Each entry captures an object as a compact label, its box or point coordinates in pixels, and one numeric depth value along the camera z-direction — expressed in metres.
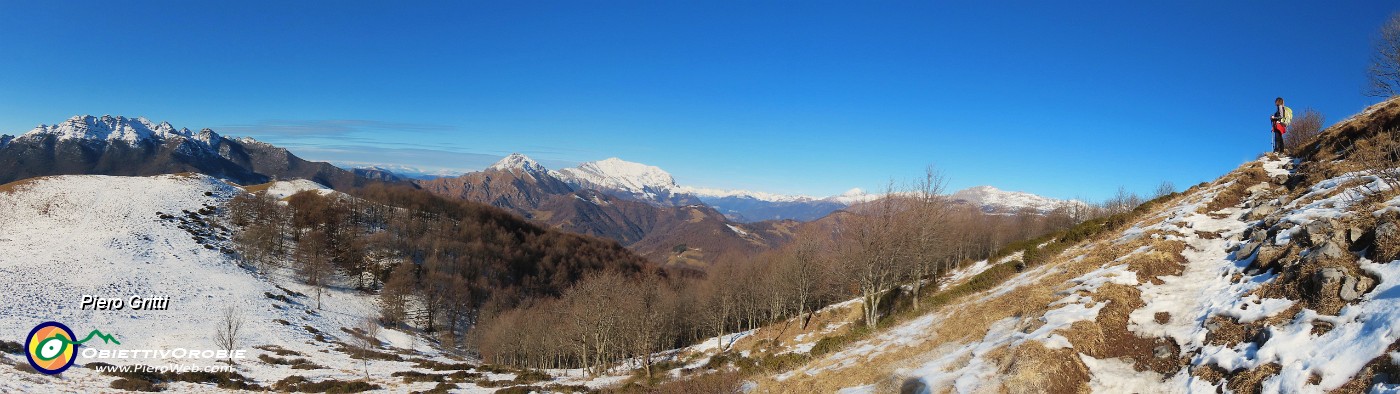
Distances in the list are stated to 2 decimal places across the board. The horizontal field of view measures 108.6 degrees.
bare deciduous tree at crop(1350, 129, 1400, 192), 14.18
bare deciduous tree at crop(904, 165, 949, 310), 37.50
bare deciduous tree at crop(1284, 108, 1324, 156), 33.34
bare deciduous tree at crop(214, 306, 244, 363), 47.67
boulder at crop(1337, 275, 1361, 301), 10.33
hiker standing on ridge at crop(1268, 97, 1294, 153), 27.09
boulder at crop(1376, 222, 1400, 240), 11.24
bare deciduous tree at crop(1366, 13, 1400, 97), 27.98
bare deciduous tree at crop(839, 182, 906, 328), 34.88
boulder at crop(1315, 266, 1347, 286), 10.87
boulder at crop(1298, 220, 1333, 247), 13.02
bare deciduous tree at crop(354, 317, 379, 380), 56.53
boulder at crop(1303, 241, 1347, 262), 11.98
